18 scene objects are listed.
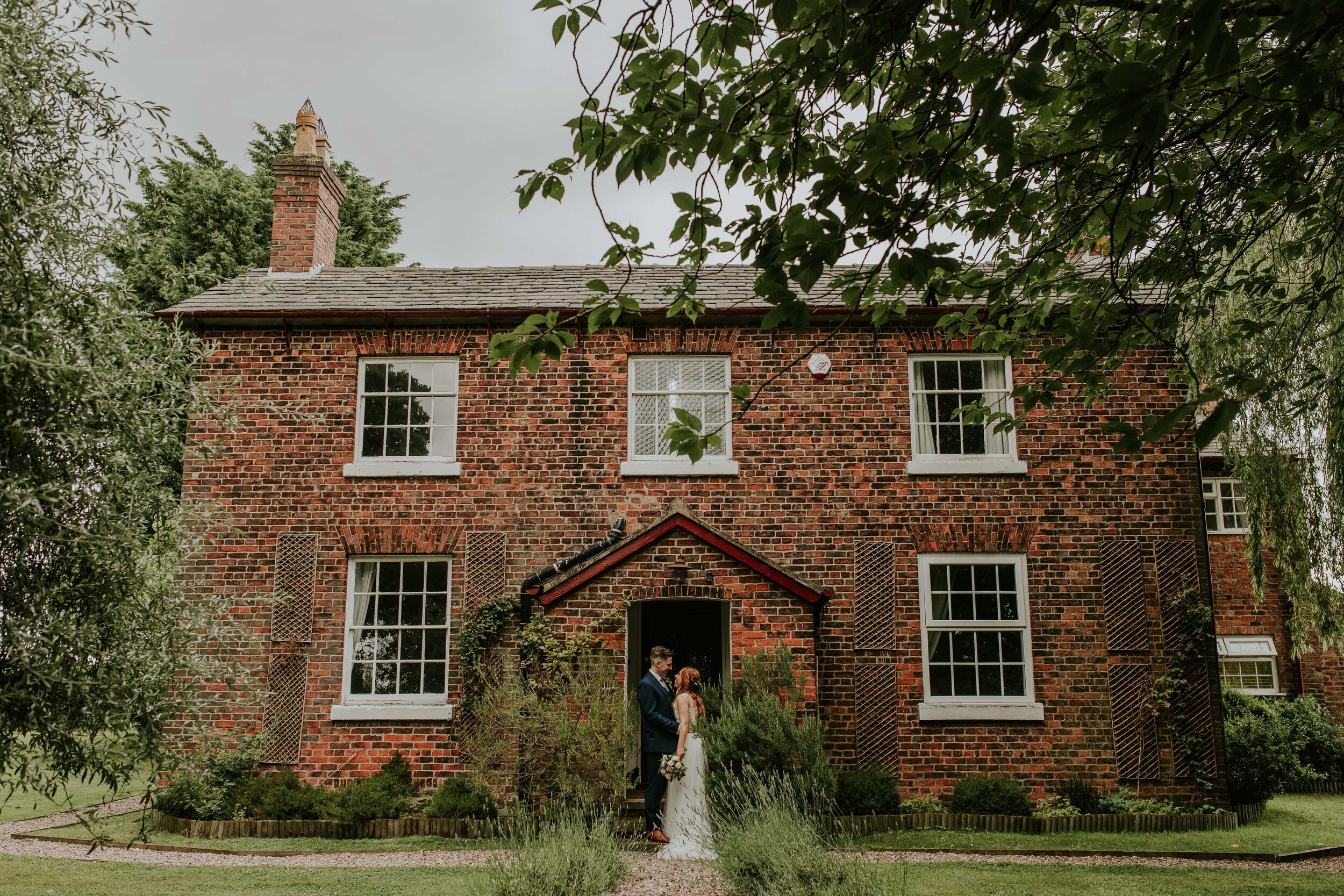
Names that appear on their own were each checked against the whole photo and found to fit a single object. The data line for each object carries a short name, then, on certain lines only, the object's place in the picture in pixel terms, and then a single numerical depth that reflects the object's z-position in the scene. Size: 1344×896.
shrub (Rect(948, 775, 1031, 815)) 11.65
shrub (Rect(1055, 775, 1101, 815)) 11.85
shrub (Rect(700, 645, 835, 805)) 10.16
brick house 12.33
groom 10.24
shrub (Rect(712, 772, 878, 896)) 6.57
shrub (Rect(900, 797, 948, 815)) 11.66
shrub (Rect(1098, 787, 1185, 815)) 11.85
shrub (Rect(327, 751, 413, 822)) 11.16
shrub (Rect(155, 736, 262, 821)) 11.22
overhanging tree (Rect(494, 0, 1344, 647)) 4.04
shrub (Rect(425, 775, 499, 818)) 11.34
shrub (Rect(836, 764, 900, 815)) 11.25
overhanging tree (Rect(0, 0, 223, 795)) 5.16
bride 9.86
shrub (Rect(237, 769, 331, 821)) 11.28
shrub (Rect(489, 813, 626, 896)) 7.05
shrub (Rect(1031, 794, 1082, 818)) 11.57
